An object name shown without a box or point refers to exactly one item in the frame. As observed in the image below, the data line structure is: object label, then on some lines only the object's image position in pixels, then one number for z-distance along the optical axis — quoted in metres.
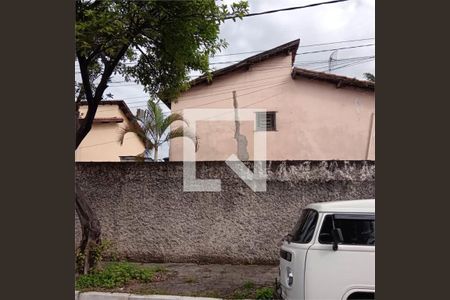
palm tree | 11.86
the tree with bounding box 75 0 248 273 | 5.41
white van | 4.13
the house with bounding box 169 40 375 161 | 12.39
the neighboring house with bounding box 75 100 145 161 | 15.31
